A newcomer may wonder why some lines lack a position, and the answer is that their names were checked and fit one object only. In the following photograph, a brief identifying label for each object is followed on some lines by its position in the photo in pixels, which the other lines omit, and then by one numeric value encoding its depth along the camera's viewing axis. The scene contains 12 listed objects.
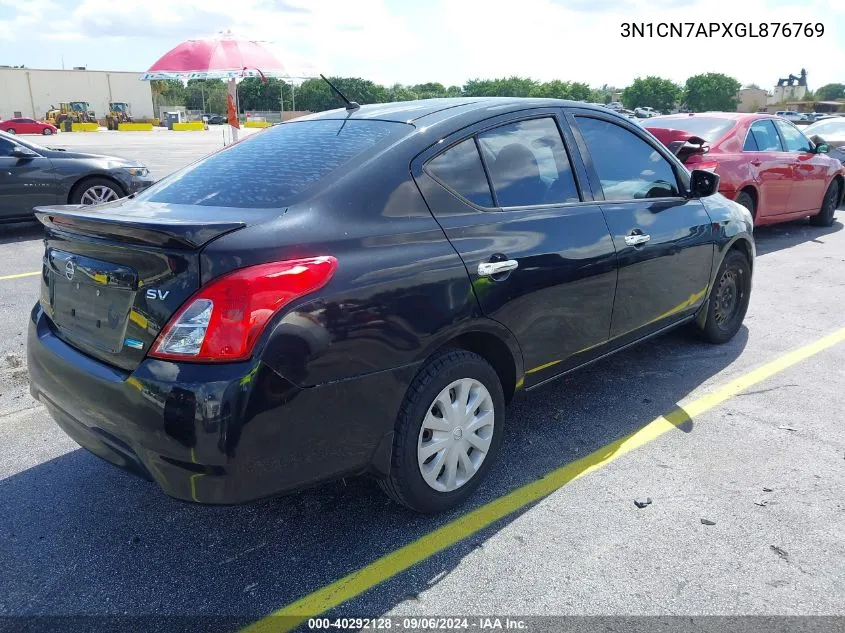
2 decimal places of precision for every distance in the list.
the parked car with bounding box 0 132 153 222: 8.80
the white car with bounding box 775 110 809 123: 44.70
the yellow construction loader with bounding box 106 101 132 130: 61.88
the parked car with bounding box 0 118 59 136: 46.84
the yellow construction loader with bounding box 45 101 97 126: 60.11
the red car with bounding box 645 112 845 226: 7.96
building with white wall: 75.06
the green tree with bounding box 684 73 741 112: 120.88
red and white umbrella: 15.03
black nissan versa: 2.23
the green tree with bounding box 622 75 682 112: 124.00
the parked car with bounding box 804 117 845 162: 12.86
